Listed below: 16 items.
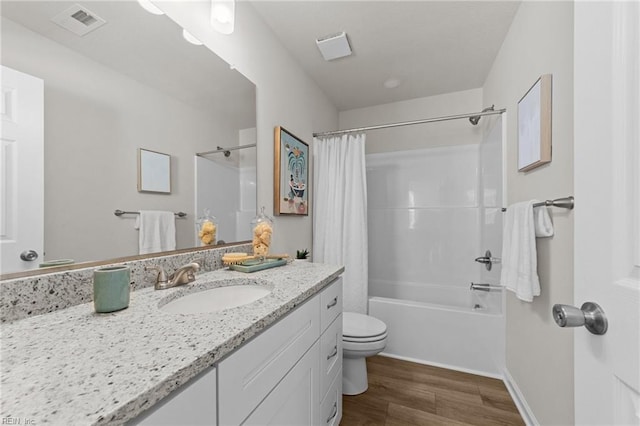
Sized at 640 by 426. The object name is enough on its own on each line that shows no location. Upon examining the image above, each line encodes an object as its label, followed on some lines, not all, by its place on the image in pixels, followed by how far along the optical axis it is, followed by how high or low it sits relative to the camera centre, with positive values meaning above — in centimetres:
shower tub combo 194 -40
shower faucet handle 207 -40
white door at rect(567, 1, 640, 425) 39 +1
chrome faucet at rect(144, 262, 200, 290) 91 -24
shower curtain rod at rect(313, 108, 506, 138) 184 +71
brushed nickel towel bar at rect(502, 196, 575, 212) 101 +4
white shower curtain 218 -4
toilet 159 -84
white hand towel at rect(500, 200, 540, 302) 126 -23
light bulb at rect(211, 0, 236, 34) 120 +91
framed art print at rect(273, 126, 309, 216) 176 +27
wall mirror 72 +34
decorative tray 121 -26
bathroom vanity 36 -26
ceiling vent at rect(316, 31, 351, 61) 179 +119
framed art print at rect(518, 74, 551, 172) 119 +44
